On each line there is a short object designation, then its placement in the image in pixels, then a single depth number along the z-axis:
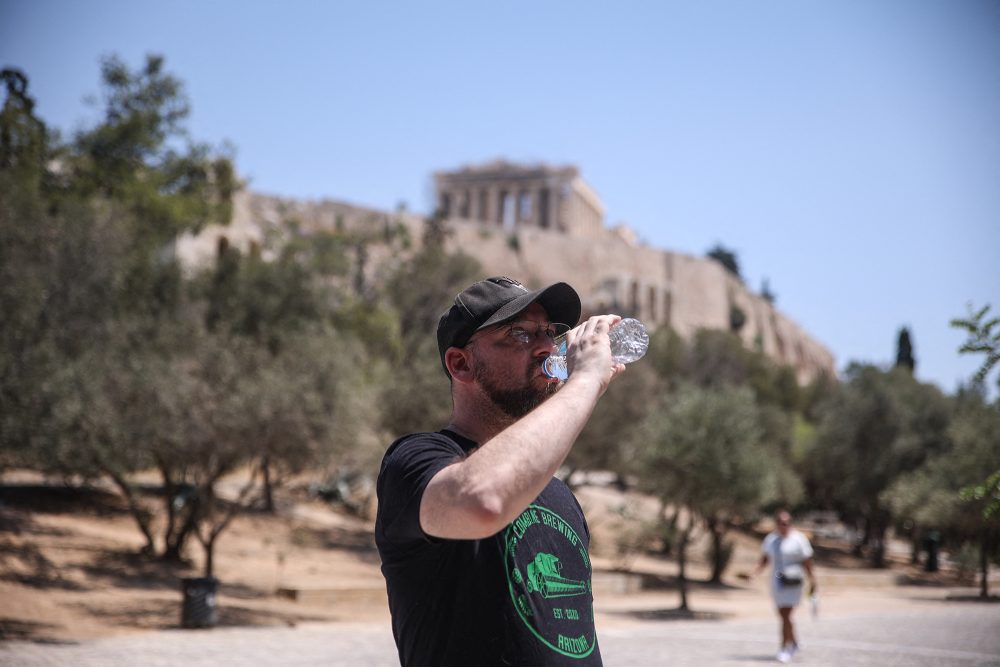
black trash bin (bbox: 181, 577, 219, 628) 15.72
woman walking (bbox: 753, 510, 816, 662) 12.25
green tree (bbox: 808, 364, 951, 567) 39.53
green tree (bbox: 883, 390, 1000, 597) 26.81
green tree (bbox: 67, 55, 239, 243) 31.83
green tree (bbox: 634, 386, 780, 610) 24.77
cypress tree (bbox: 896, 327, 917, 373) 63.84
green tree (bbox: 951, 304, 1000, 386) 7.19
